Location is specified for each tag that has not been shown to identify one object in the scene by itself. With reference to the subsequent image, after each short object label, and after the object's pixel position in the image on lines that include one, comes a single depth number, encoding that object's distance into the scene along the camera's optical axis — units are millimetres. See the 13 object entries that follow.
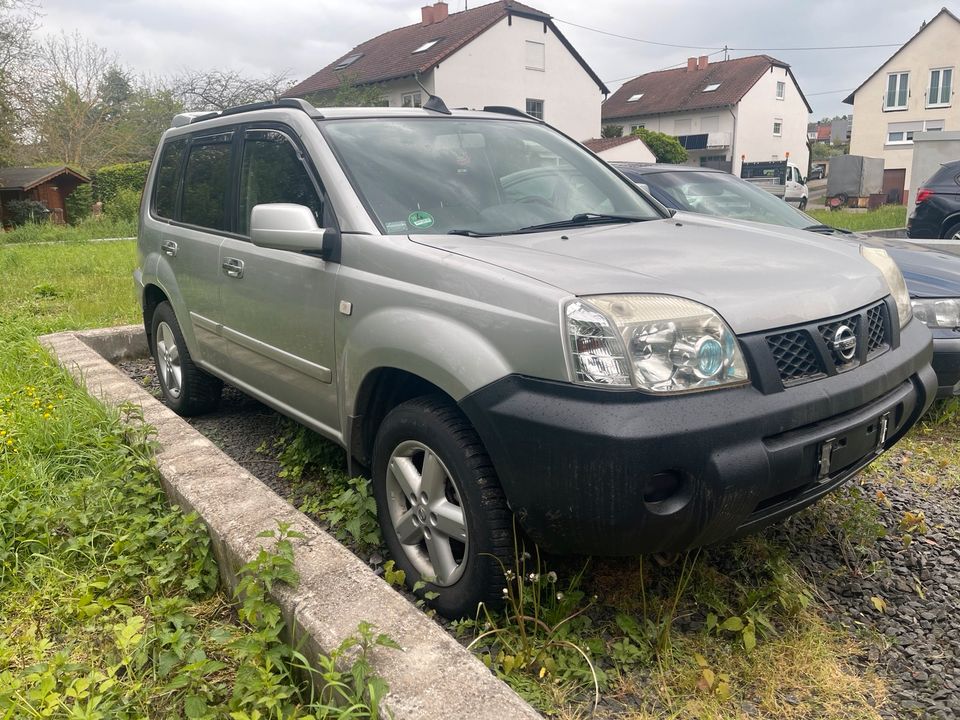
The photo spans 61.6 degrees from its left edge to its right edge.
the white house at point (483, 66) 33156
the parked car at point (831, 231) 4246
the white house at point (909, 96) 41000
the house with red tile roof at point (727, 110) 46094
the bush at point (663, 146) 39769
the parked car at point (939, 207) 10141
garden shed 25406
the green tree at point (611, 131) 45447
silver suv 2129
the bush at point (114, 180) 27500
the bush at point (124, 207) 25234
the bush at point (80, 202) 26828
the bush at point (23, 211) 25250
